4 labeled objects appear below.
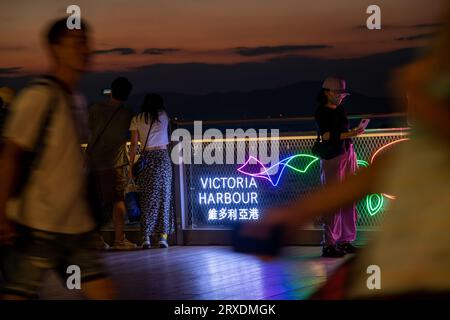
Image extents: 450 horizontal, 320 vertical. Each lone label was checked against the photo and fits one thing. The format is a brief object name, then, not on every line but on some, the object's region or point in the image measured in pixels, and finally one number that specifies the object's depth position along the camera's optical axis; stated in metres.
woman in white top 11.15
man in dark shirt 10.28
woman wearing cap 9.62
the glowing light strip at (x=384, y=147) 10.30
